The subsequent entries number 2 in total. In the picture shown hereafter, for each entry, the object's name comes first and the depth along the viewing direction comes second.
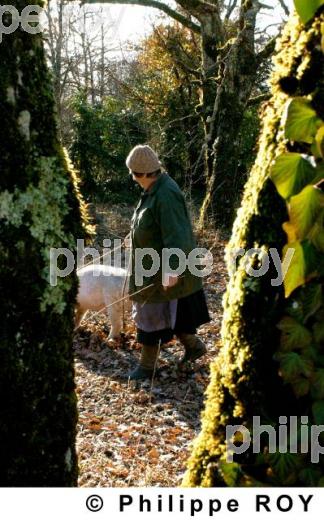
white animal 6.64
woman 5.00
